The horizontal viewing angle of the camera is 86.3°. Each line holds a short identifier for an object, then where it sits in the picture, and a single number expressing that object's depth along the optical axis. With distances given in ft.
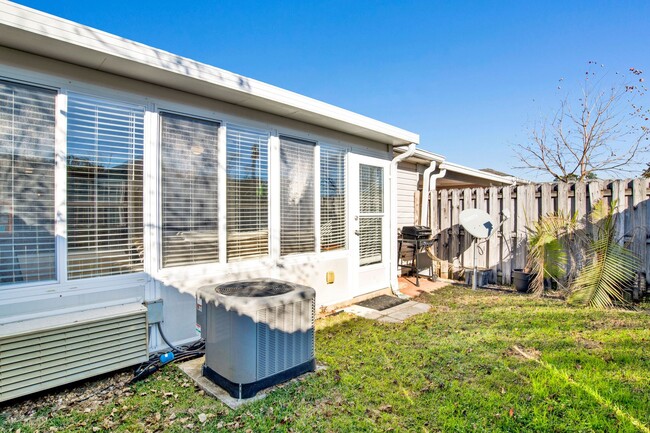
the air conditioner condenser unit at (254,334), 8.48
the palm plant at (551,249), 18.34
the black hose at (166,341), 10.61
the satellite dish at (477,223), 20.93
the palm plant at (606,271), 15.67
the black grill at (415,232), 21.50
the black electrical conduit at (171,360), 9.47
